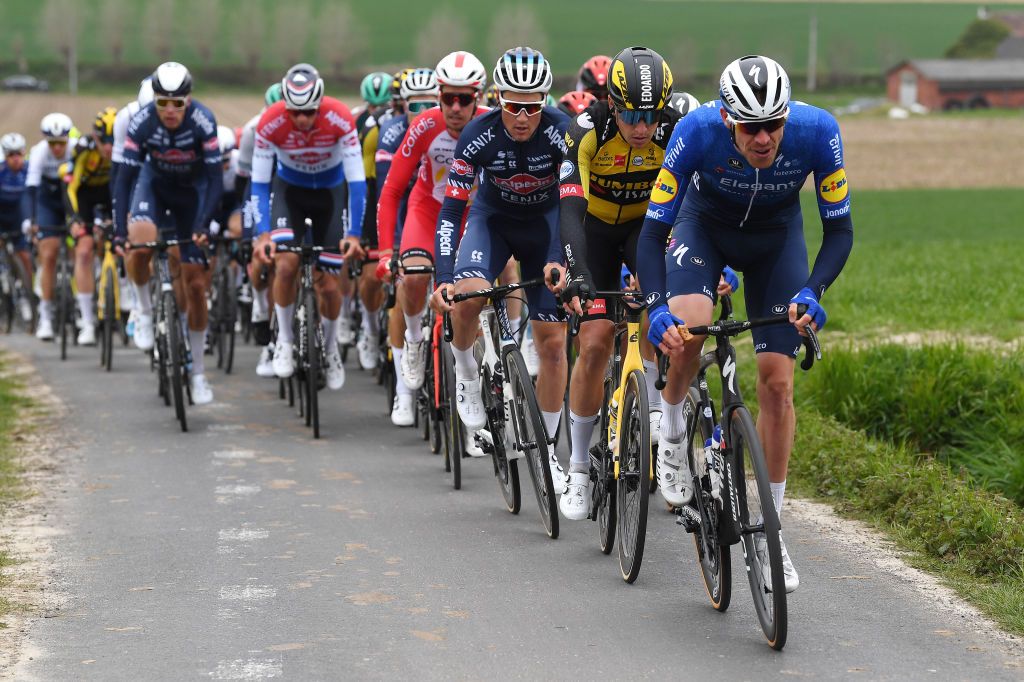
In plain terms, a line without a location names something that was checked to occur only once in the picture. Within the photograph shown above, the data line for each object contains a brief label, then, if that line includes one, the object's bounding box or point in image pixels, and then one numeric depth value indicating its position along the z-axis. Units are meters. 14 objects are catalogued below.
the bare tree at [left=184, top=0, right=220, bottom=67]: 140.88
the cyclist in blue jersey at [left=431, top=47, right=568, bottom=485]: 7.87
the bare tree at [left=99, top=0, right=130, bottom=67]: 132.25
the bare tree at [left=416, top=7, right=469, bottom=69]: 137.12
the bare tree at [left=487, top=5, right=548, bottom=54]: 142.12
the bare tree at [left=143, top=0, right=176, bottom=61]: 140.00
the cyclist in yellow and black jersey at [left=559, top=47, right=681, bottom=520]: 6.98
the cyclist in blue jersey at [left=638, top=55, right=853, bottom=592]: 5.76
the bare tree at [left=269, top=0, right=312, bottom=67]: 139.39
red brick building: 124.69
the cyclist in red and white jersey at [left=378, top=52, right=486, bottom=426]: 9.20
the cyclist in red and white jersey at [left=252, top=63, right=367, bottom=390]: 10.64
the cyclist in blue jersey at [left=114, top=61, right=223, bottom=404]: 11.25
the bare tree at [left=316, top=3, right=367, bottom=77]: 136.75
